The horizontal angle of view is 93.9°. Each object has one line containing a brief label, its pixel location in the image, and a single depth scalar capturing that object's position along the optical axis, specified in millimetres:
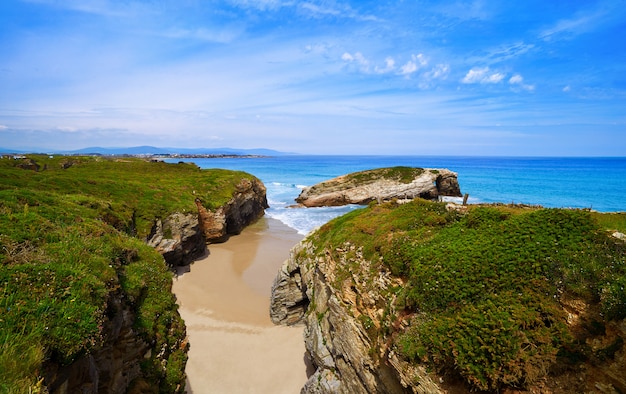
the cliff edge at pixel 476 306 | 6820
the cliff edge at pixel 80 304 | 5660
